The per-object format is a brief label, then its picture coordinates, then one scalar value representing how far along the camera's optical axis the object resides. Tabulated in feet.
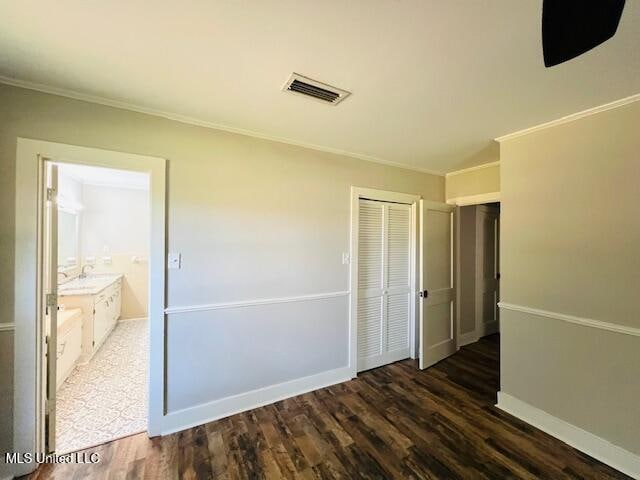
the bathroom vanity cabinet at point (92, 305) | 10.11
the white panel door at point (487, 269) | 13.03
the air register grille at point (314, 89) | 5.07
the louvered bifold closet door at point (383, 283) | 9.70
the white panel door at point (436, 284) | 9.90
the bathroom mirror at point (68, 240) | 12.17
